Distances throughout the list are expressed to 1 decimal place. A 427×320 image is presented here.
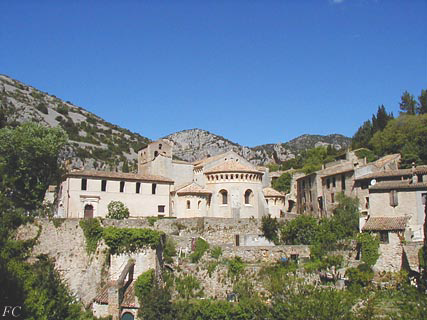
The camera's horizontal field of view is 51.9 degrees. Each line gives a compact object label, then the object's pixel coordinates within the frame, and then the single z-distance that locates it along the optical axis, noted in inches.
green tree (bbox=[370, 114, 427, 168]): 2097.7
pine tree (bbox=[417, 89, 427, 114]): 3107.8
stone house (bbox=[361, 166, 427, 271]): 1362.0
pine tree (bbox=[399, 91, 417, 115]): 3302.2
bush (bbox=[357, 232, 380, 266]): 1371.9
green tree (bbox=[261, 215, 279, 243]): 1584.2
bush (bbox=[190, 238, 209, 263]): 1409.9
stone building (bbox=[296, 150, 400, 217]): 1829.5
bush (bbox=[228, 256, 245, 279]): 1333.7
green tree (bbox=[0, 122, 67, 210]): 1852.9
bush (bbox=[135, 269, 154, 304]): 1226.6
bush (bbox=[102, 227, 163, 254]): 1317.7
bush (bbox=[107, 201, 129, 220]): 1731.1
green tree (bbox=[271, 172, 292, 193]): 2753.4
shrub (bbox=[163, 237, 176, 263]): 1395.2
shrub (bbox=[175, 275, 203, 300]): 1316.4
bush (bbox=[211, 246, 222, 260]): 1408.0
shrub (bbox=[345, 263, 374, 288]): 1286.9
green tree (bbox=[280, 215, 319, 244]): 1521.9
